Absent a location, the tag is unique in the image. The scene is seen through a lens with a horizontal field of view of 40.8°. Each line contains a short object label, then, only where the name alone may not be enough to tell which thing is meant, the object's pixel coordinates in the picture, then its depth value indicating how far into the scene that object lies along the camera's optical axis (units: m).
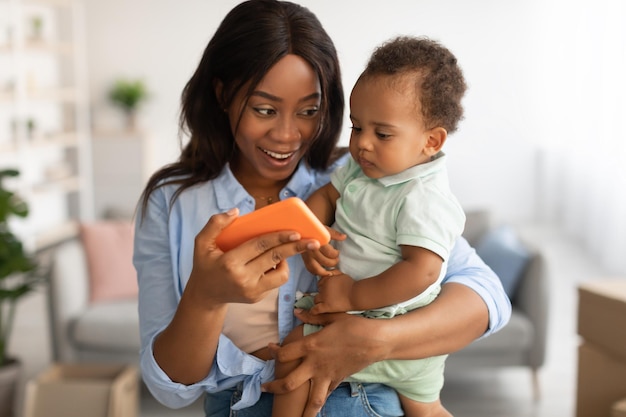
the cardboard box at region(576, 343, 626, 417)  1.88
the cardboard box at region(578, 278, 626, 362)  1.82
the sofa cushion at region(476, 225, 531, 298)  3.93
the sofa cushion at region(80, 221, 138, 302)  4.16
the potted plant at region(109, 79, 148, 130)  8.43
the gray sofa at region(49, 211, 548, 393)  3.84
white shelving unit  6.92
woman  1.34
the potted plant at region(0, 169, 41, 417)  3.58
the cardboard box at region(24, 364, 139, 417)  3.30
